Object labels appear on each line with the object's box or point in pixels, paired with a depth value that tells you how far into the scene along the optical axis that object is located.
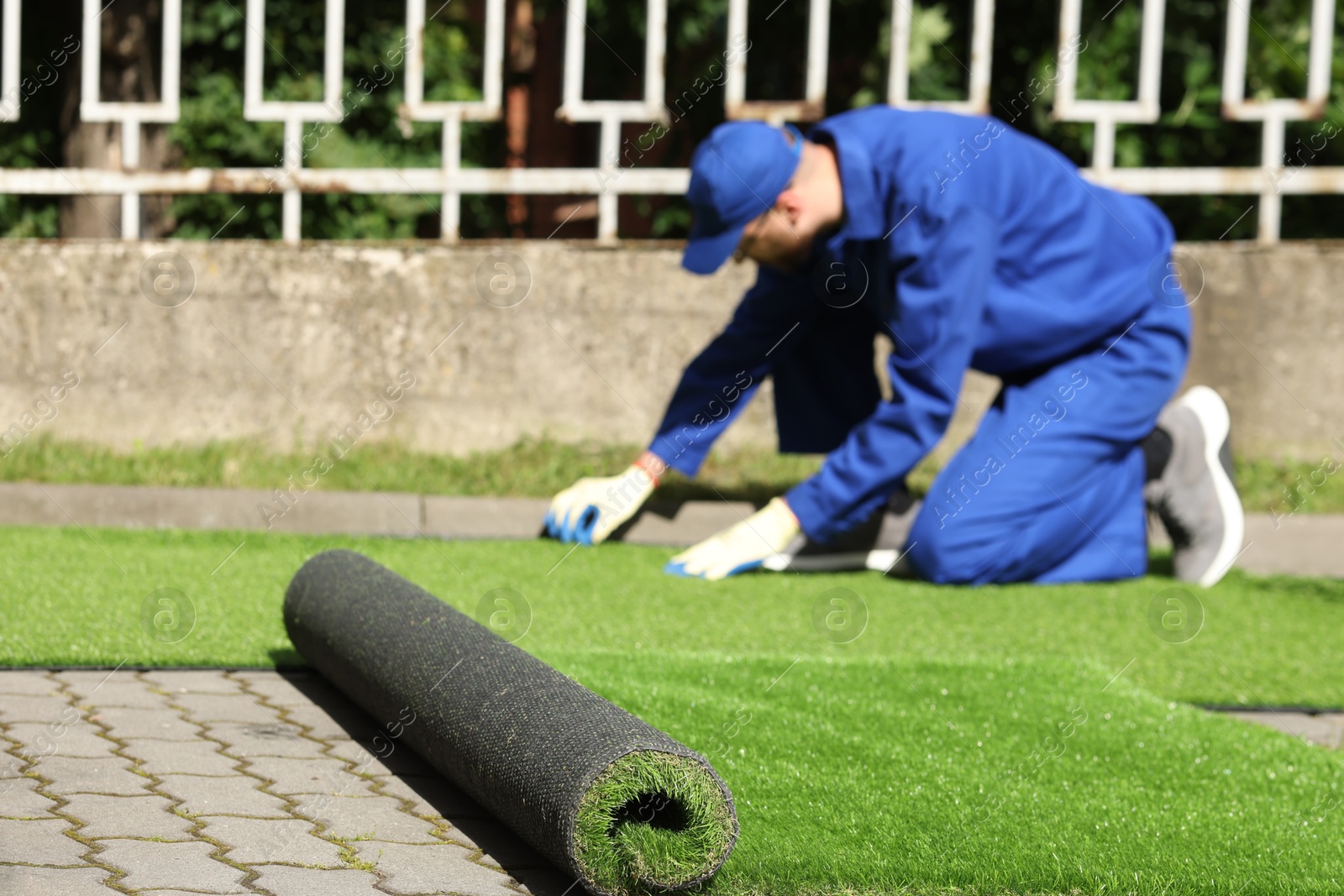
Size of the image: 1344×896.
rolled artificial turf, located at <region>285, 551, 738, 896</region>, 3.61
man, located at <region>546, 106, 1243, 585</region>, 8.06
